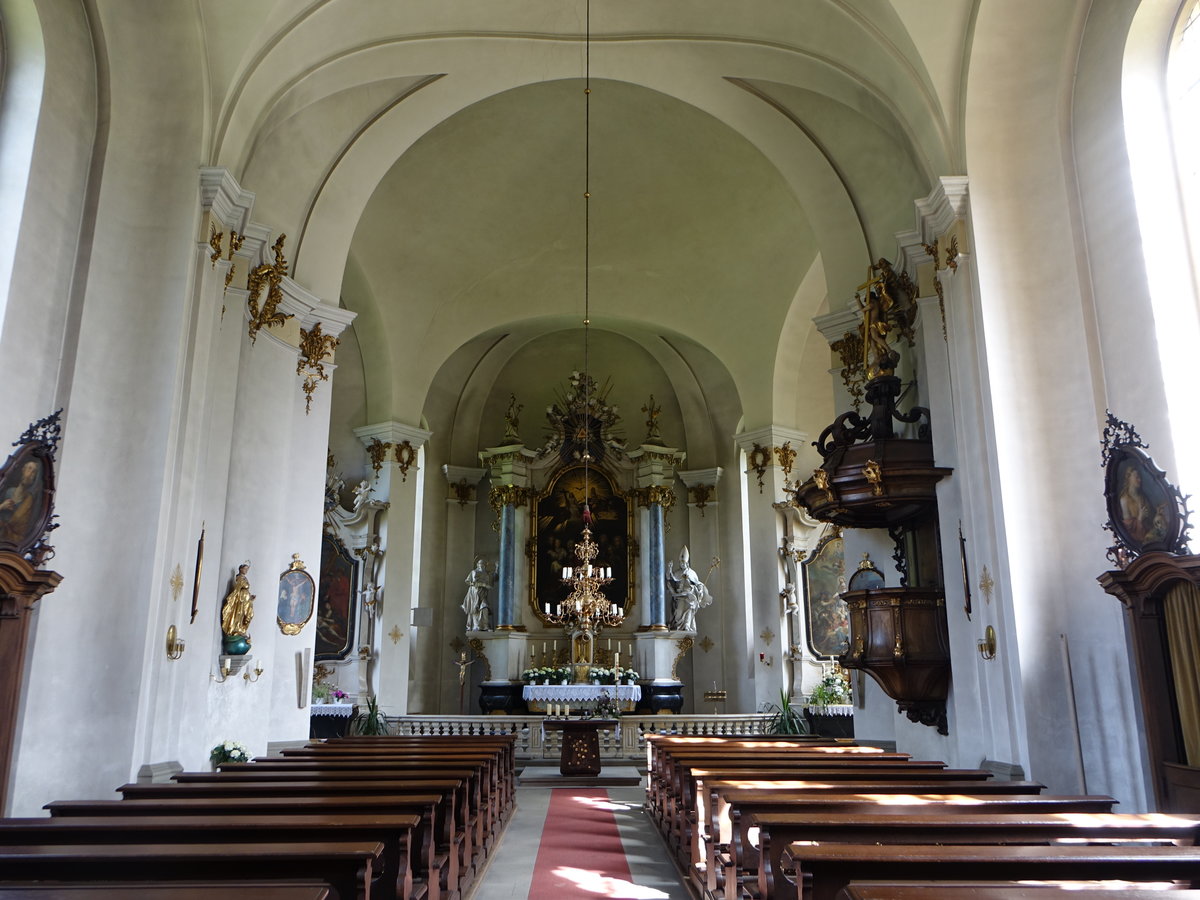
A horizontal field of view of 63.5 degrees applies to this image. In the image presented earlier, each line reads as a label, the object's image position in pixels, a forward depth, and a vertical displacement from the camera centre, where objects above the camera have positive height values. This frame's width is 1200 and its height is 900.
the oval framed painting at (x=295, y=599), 11.20 +1.15
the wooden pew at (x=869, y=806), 4.94 -0.55
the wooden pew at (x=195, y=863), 3.59 -0.58
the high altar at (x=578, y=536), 18.45 +3.19
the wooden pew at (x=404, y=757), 7.89 -0.47
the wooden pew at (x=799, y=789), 5.88 -0.54
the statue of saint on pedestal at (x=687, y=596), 18.61 +1.92
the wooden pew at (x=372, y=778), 6.37 -0.50
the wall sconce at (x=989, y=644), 8.24 +0.45
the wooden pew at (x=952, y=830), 4.35 -0.58
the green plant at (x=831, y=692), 15.75 +0.10
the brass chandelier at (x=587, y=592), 14.31 +1.57
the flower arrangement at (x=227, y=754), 9.41 -0.50
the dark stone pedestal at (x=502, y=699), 17.36 +0.02
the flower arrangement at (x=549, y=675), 16.89 +0.42
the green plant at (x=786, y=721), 15.29 -0.35
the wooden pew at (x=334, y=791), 5.63 -0.51
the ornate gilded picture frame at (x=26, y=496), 6.24 +1.31
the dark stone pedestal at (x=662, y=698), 17.52 +0.02
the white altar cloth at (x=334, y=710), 14.99 -0.14
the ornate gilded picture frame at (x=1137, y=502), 6.28 +1.26
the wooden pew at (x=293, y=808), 4.91 -0.53
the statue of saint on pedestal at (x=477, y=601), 18.59 +1.87
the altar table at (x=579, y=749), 13.12 -0.65
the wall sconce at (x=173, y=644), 8.27 +0.48
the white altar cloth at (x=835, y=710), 15.41 -0.18
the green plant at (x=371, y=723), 15.09 -0.34
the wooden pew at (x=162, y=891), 2.98 -0.58
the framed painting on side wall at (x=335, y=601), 16.31 +1.65
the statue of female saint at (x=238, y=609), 9.86 +0.92
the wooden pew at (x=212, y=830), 4.21 -0.55
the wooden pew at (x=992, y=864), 3.52 -0.59
